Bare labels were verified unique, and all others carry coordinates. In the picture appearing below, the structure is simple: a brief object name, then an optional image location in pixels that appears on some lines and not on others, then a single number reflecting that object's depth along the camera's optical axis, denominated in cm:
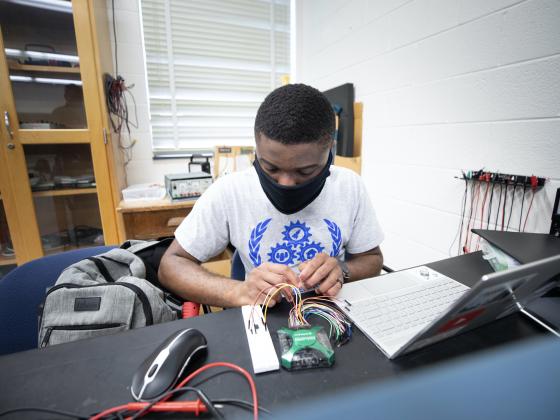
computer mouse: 43
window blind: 230
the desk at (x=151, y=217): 191
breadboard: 48
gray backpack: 66
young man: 75
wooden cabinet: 168
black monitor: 197
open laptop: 40
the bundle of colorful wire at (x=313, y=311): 57
